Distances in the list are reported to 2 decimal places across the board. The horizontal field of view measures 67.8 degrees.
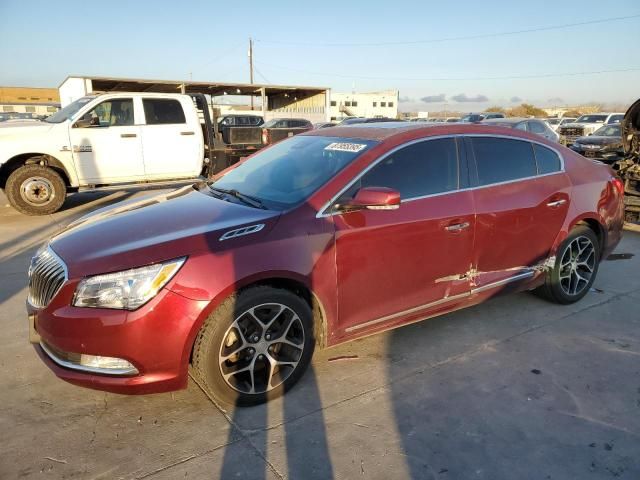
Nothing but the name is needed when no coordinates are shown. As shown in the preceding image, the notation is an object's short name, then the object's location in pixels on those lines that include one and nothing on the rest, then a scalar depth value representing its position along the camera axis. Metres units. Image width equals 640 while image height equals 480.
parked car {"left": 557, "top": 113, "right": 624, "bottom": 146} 23.44
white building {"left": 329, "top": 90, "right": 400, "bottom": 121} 71.56
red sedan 2.54
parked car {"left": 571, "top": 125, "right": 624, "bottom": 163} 14.94
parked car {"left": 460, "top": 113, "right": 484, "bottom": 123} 19.45
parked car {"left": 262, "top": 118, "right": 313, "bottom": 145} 11.69
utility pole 49.94
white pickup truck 8.40
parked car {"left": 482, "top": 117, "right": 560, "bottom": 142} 12.70
